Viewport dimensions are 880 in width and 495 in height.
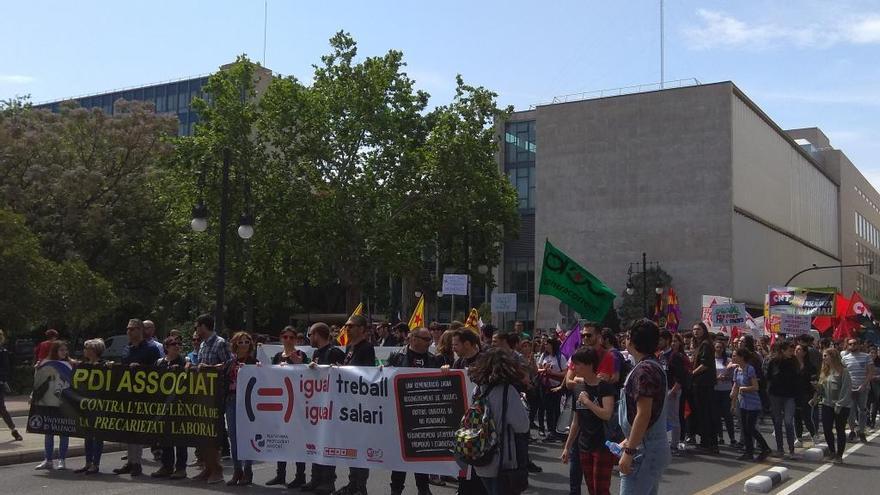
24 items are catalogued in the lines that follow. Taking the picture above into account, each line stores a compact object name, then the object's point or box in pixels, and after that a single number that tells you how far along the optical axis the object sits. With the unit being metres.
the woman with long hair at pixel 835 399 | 13.14
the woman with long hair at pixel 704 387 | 14.28
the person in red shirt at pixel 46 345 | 12.85
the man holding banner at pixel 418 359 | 9.60
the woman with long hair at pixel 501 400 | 6.39
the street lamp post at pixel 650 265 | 65.75
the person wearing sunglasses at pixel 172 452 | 10.82
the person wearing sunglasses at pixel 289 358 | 10.21
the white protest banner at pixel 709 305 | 28.12
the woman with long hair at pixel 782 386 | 13.59
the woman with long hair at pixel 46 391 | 11.48
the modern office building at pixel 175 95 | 91.75
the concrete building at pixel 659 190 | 65.75
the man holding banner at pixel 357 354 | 9.52
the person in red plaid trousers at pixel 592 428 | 7.55
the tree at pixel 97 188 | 36.06
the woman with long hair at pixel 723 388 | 15.03
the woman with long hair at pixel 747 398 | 13.21
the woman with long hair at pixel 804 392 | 13.73
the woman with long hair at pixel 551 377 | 15.26
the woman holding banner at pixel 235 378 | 10.35
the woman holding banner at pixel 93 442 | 11.20
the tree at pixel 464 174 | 38.34
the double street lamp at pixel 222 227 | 21.71
